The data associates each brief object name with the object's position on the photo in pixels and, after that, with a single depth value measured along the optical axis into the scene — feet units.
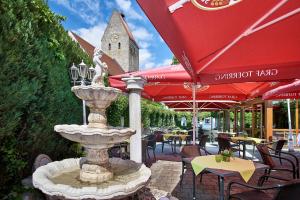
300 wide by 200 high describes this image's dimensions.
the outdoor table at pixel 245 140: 26.76
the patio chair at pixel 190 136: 39.06
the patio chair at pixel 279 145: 23.90
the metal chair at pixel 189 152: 17.48
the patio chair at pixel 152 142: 28.09
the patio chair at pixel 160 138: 32.99
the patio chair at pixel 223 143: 23.33
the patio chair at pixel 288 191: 8.50
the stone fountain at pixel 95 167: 8.26
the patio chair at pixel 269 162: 16.42
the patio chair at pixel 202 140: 29.08
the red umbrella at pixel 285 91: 18.11
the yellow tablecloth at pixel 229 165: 11.85
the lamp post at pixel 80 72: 17.78
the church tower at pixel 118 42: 142.31
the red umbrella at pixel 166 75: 17.67
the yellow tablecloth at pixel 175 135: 33.71
